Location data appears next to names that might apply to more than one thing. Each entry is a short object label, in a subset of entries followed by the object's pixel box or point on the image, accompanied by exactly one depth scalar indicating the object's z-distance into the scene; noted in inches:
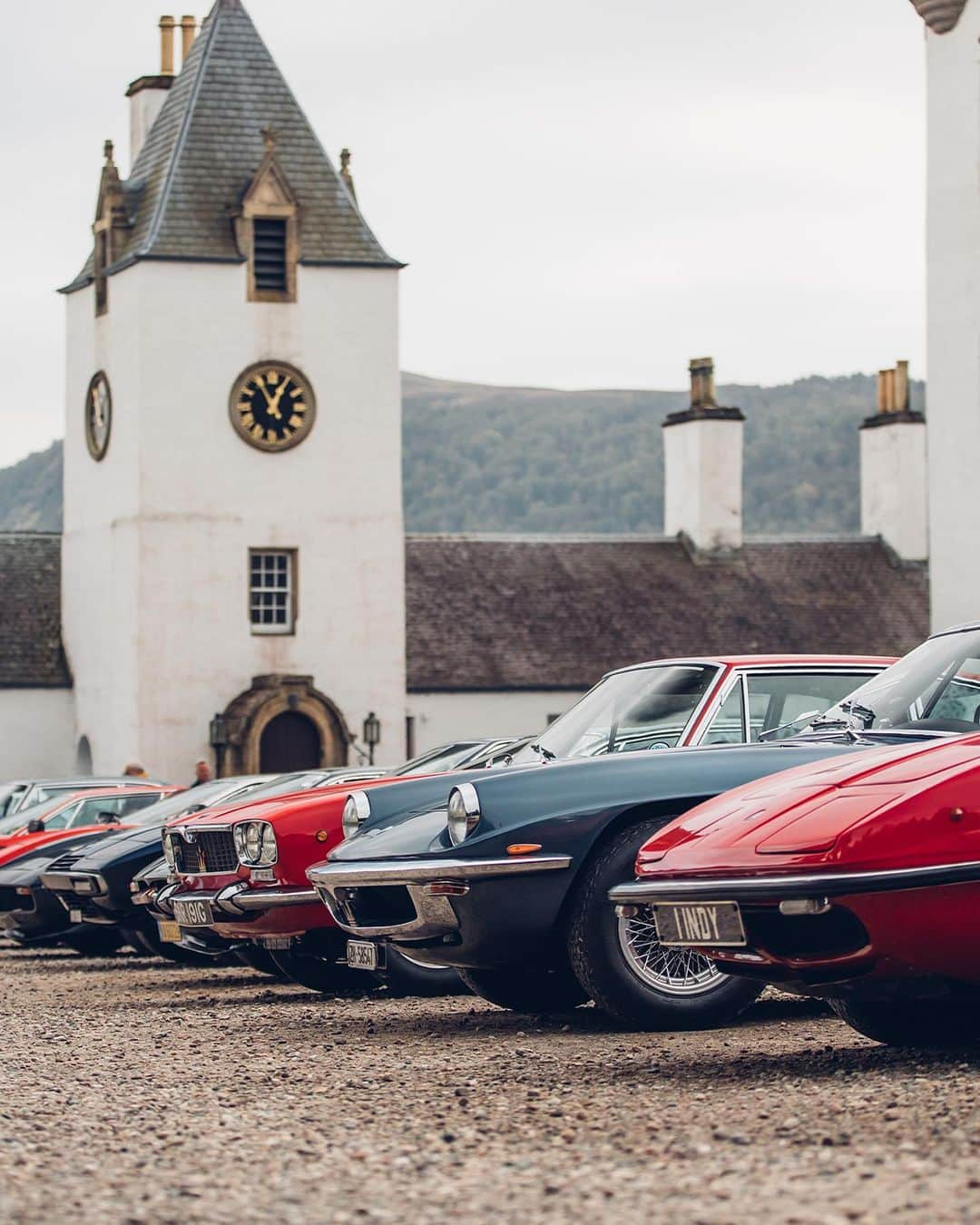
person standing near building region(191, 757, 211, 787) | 1072.2
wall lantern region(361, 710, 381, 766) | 1829.5
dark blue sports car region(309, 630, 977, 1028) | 387.2
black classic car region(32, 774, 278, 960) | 669.9
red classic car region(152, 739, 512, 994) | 494.9
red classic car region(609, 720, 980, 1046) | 311.9
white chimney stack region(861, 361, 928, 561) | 2251.5
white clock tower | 1814.7
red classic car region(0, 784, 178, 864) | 863.7
